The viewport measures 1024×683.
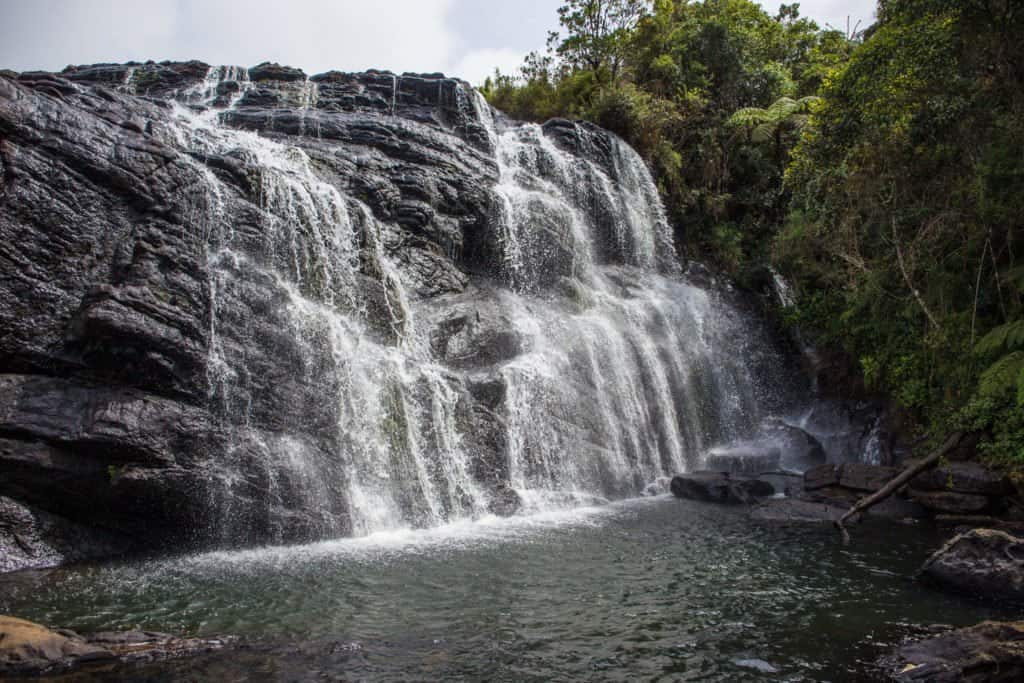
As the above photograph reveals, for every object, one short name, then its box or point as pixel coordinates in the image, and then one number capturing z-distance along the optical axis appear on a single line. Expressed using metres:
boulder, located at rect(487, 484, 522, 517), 12.43
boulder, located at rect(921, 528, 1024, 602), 7.63
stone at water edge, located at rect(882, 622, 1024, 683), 5.41
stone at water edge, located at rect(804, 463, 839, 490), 14.06
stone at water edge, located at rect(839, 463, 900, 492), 13.43
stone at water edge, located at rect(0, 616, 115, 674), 5.60
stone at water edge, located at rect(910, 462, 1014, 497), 11.62
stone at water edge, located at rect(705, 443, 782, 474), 15.77
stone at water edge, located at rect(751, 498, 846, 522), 11.94
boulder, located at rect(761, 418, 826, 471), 16.14
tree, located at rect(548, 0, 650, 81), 27.23
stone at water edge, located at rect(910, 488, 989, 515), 11.70
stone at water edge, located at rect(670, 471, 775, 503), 13.73
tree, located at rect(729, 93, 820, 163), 23.19
